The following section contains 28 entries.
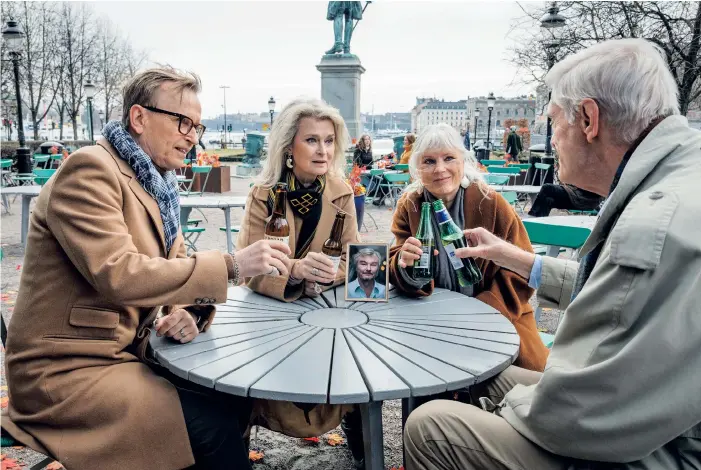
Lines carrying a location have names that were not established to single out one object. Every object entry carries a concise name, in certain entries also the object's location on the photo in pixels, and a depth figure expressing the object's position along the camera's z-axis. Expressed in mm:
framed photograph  2559
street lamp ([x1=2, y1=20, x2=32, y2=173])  12430
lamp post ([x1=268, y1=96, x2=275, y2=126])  28859
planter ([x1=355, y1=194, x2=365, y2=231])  6593
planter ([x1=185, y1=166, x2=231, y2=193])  14992
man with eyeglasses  1831
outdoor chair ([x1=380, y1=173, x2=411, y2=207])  10203
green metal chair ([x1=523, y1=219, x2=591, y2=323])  3766
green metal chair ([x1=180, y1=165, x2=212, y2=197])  9961
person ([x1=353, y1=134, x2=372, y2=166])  13412
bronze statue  17406
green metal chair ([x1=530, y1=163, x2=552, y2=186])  12816
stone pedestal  16625
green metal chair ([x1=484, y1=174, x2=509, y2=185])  10062
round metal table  1675
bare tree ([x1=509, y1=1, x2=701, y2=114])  12031
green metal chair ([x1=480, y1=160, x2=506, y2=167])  14807
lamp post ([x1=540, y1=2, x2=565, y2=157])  12083
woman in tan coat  2969
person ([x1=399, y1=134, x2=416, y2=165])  12055
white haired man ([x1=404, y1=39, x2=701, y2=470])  1228
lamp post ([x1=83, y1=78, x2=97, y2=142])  23777
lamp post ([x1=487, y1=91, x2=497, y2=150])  25128
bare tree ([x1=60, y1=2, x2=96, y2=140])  30484
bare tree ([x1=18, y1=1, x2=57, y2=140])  27109
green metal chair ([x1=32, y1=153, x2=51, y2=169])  14248
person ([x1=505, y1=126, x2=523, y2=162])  20625
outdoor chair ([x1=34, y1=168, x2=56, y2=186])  8950
